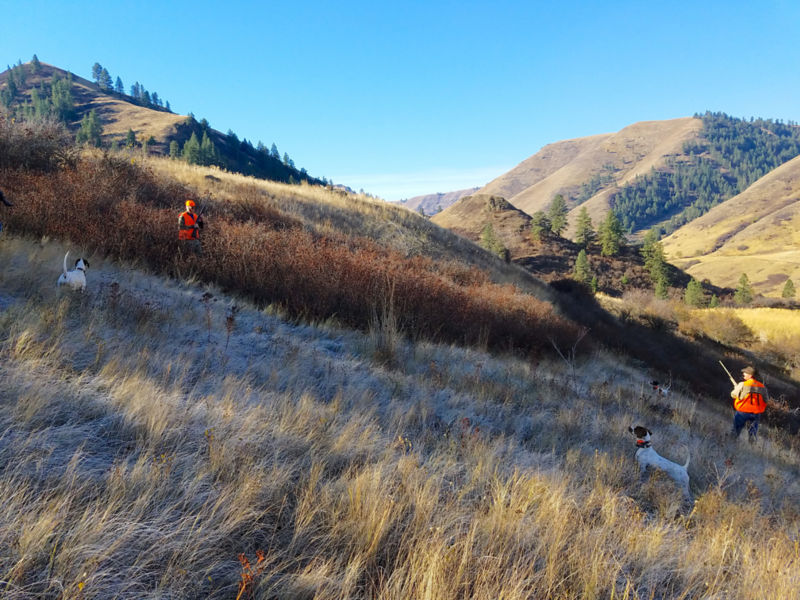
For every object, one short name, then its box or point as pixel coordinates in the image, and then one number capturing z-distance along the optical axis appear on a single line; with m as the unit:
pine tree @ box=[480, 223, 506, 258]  43.13
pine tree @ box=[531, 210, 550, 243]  53.53
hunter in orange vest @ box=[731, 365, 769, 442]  7.19
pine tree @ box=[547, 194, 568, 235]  61.44
